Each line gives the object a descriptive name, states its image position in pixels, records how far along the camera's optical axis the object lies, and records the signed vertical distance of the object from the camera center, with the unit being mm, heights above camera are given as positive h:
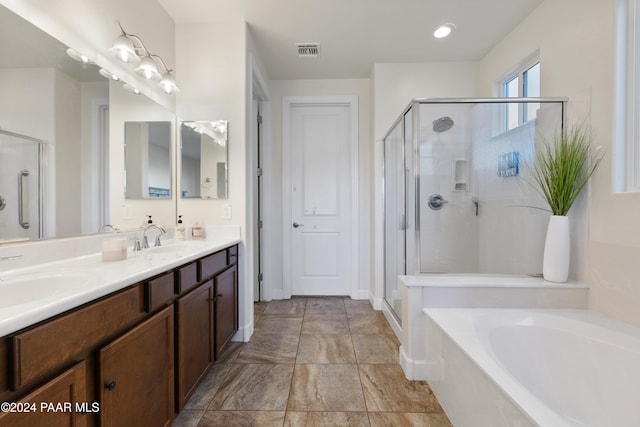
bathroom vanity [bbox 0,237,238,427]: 622 -442
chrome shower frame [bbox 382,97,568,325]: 1857 +255
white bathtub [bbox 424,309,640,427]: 1047 -685
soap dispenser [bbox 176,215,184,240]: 2111 -174
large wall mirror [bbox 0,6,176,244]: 1053 +320
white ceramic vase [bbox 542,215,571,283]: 1639 -237
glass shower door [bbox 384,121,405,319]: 2299 -54
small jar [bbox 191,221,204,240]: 2141 -176
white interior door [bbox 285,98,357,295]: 3227 +222
